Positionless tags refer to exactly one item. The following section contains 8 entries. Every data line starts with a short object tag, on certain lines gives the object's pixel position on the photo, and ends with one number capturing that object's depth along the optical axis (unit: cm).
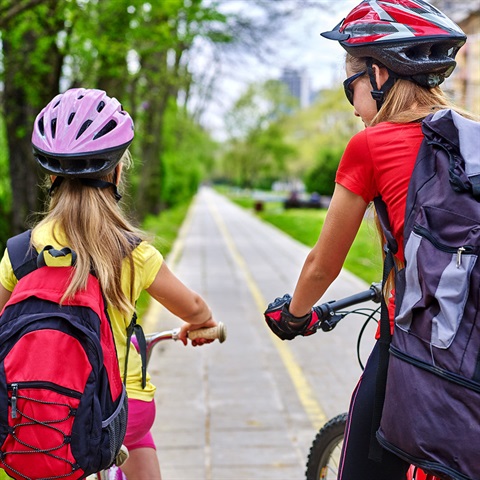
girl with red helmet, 200
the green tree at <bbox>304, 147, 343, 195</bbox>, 4712
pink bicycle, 240
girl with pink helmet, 221
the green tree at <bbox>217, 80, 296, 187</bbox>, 5862
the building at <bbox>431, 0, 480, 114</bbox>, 1359
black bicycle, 315
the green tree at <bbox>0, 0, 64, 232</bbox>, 790
